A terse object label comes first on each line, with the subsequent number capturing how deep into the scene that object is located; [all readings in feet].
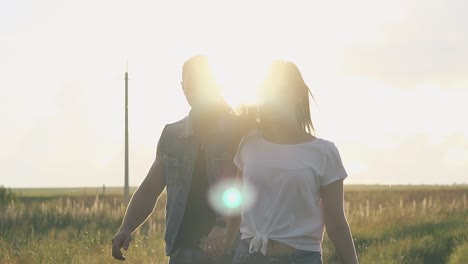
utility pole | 129.29
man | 17.58
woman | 13.66
